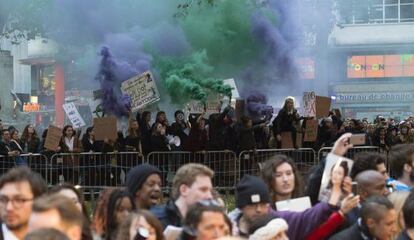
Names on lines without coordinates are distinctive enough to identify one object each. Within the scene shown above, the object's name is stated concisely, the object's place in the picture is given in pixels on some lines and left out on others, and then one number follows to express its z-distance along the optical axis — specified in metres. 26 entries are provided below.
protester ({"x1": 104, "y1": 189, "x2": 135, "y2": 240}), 9.94
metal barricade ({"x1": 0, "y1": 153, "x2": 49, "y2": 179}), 24.79
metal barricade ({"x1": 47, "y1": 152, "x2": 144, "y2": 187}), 25.18
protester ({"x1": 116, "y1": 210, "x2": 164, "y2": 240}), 8.23
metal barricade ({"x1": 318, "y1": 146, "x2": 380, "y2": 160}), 26.50
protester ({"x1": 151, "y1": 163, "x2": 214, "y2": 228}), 9.55
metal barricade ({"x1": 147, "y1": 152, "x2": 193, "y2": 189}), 25.34
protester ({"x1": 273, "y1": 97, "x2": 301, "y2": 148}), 26.70
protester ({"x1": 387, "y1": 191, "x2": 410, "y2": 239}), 9.56
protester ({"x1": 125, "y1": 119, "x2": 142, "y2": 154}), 25.71
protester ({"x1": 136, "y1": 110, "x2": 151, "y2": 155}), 25.78
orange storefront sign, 73.02
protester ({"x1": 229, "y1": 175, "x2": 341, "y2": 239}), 9.30
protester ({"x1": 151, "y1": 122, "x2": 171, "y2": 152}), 25.51
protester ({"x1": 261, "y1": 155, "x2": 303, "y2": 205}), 10.63
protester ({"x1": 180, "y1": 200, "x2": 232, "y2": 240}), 7.97
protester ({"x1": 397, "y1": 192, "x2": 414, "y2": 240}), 8.88
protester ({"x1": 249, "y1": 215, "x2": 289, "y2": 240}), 8.34
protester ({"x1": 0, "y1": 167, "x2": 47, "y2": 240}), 8.24
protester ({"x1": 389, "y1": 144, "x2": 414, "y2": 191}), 11.83
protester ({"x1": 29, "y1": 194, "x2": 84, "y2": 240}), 6.62
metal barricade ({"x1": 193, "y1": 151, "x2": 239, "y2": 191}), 25.51
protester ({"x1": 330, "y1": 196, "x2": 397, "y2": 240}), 8.97
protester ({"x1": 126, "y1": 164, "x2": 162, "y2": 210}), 10.65
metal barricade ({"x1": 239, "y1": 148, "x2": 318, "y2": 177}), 25.89
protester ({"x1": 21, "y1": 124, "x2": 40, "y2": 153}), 28.23
